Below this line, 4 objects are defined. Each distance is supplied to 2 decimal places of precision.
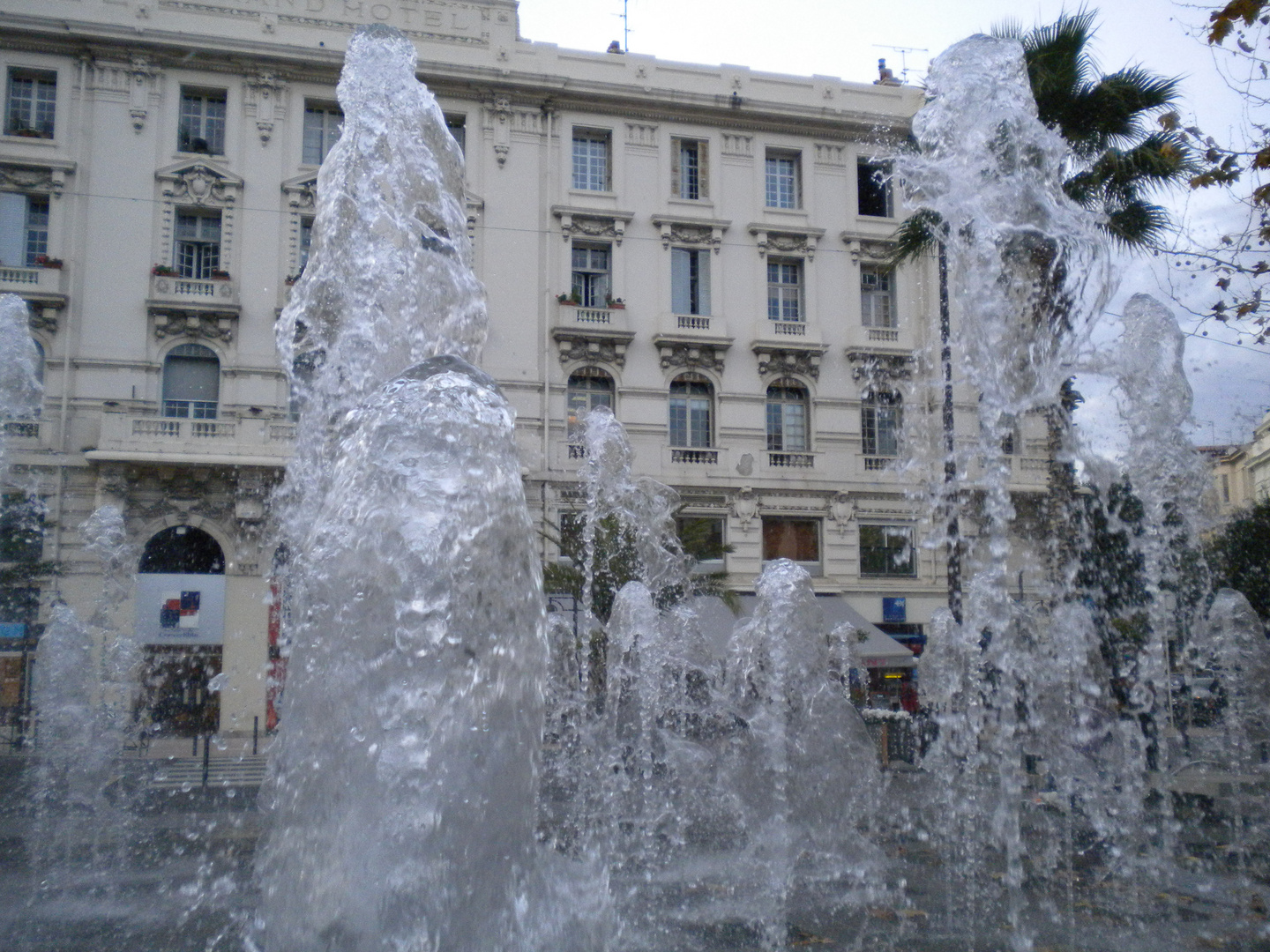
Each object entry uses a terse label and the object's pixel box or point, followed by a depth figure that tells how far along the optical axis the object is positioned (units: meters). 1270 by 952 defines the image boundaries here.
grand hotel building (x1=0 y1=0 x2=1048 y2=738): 19.59
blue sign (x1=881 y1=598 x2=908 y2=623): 22.31
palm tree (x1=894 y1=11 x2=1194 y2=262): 12.69
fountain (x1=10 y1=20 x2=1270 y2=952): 3.32
